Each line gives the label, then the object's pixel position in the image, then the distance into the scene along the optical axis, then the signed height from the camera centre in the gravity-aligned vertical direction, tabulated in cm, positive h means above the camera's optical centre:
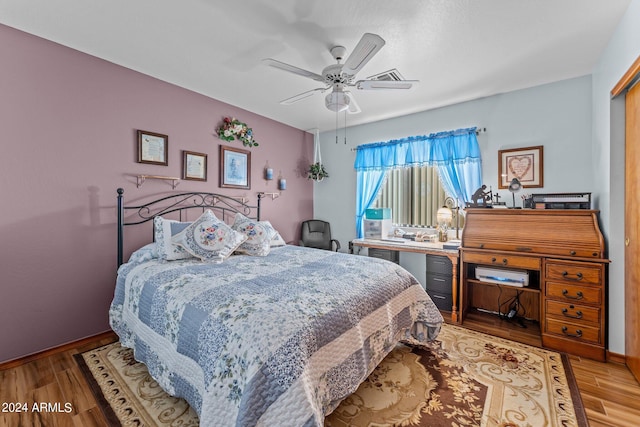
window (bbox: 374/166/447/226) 384 +28
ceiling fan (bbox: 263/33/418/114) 179 +108
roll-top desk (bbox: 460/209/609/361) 227 -43
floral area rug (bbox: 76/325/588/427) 163 -123
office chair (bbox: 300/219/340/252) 466 -38
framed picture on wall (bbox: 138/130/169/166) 285 +70
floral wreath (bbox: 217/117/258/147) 355 +110
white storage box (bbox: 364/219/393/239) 394 -22
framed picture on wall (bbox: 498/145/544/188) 303 +56
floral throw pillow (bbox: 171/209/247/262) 250 -27
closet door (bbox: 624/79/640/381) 192 -11
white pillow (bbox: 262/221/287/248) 337 -36
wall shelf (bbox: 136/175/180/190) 284 +36
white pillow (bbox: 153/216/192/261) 246 -27
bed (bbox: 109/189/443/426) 117 -64
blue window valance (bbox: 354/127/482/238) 344 +76
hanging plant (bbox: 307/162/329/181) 472 +71
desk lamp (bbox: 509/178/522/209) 290 +32
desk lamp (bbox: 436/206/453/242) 353 -8
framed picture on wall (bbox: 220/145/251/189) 362 +62
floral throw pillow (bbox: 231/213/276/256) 283 -27
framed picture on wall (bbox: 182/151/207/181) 323 +57
